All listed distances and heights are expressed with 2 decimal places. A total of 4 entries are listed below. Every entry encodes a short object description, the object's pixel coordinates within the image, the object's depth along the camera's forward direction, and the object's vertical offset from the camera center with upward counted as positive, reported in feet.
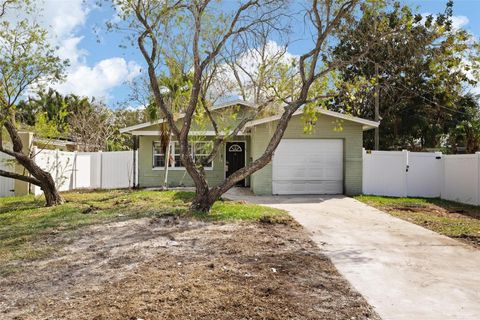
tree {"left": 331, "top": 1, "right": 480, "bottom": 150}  35.09 +11.28
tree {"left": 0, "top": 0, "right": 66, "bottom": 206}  37.22 +8.39
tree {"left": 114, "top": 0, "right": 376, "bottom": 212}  34.96 +10.08
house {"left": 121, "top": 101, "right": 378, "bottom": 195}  55.31 +0.87
